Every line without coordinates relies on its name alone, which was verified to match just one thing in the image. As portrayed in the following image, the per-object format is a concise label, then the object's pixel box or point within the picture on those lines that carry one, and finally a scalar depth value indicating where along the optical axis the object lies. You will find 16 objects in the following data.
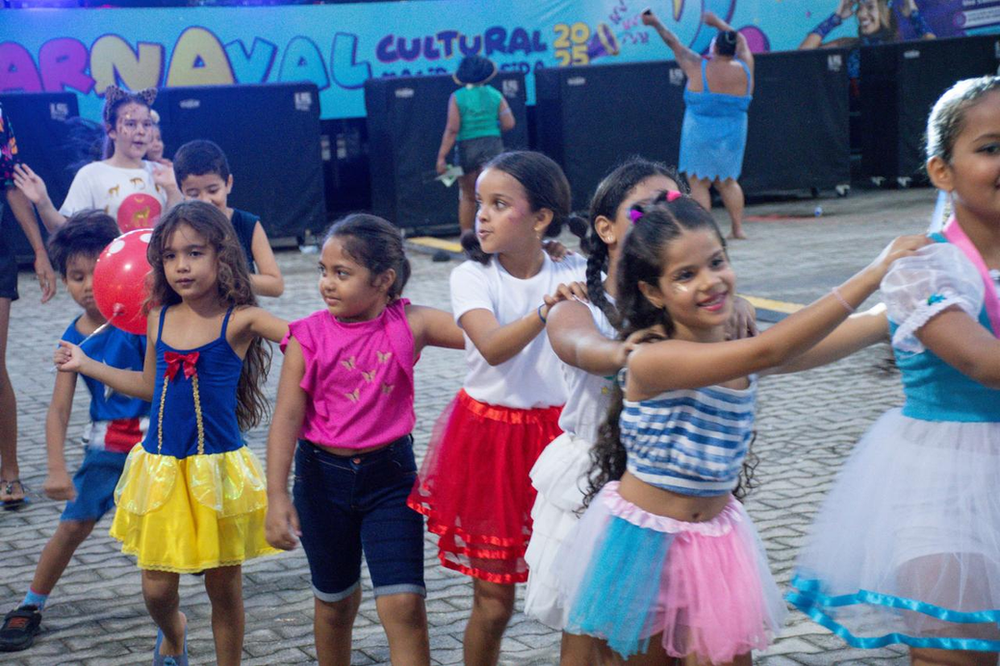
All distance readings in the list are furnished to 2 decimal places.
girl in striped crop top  2.62
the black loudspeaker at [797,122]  16.62
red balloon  4.01
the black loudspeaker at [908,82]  17.30
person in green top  12.95
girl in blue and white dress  2.53
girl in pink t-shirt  3.37
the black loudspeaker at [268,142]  14.38
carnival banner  14.06
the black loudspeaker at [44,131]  13.73
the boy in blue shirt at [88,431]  4.16
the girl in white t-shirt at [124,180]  5.85
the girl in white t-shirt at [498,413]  3.41
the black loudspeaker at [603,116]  15.73
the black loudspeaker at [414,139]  15.09
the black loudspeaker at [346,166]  15.97
